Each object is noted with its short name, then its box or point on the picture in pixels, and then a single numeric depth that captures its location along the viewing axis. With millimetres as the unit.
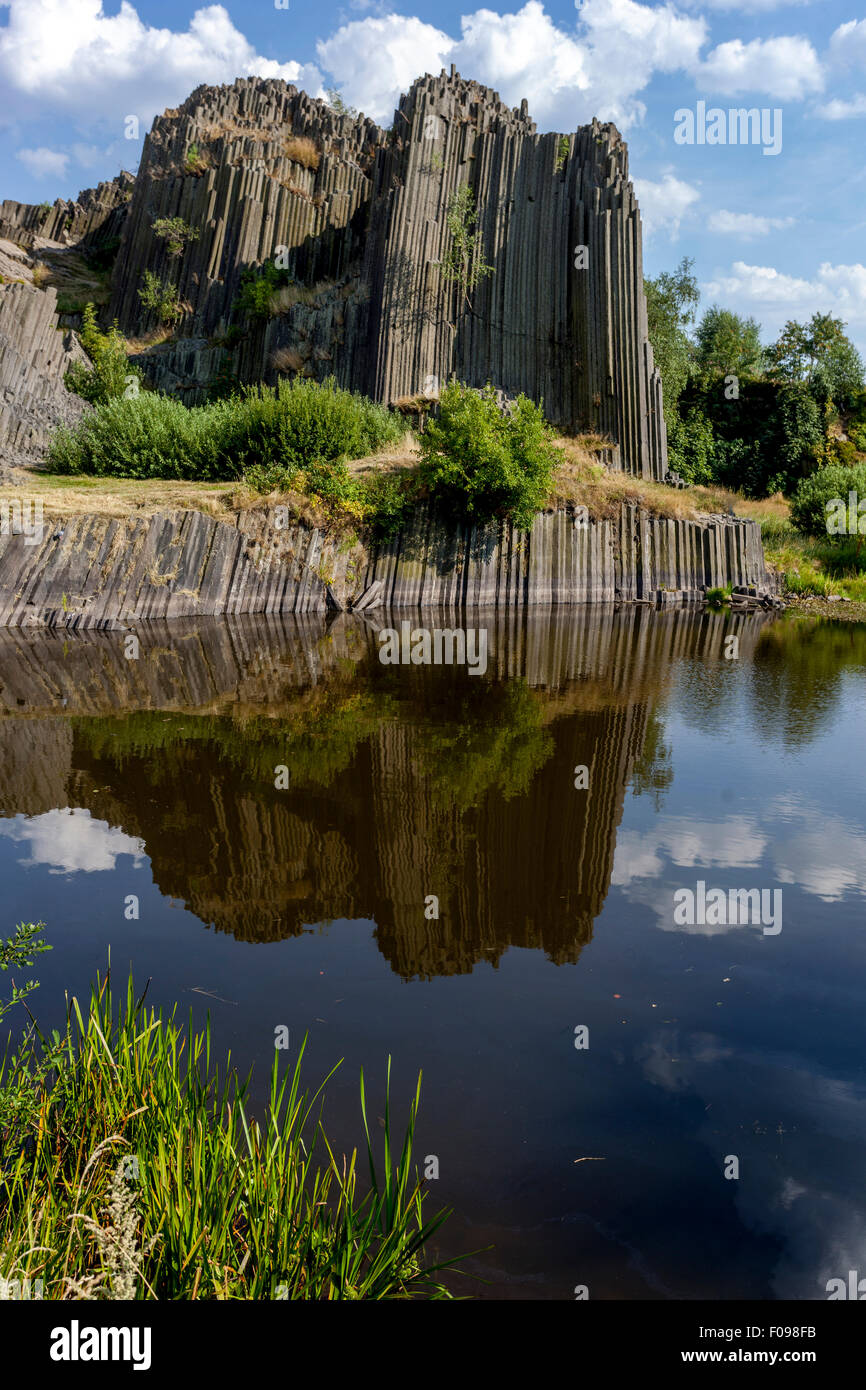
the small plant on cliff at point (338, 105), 46562
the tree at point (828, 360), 34938
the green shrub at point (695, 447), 35188
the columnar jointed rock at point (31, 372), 24562
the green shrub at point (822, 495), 27878
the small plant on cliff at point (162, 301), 39125
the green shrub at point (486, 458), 21266
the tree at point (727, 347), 39822
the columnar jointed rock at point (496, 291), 28328
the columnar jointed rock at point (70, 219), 52031
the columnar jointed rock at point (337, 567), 18688
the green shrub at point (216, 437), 22734
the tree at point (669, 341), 35250
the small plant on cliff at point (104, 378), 30144
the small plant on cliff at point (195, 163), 41469
